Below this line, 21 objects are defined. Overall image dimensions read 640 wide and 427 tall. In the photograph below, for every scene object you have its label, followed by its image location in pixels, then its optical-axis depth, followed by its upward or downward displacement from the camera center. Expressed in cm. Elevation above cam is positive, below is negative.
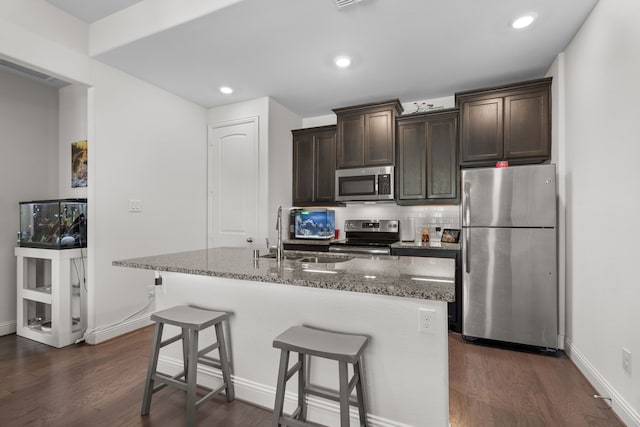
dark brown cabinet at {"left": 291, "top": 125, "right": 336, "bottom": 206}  404 +64
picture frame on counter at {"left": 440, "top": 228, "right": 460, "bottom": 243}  346 -25
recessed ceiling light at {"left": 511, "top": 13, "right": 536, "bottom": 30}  217 +139
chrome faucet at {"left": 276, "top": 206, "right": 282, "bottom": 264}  205 -16
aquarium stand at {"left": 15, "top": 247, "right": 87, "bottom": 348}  272 -76
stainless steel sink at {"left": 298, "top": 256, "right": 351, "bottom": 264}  205 -33
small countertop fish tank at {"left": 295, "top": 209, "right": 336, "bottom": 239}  403 -15
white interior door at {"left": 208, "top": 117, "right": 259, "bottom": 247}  379 +38
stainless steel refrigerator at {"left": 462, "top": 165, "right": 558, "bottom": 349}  261 -37
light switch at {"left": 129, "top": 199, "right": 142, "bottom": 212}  315 +8
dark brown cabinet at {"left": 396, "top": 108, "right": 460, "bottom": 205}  334 +62
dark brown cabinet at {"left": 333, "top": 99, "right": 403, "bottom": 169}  357 +95
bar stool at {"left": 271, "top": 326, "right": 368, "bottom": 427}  130 -67
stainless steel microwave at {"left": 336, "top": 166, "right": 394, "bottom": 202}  354 +35
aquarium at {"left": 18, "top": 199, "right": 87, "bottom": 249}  277 -11
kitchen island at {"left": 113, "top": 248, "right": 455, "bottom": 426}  142 -56
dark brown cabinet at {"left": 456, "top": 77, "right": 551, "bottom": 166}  288 +88
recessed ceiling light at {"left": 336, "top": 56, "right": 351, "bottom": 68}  276 +139
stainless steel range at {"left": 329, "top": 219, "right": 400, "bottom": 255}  347 -30
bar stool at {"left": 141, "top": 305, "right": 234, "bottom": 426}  165 -80
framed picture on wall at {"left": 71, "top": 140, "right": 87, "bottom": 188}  313 +50
